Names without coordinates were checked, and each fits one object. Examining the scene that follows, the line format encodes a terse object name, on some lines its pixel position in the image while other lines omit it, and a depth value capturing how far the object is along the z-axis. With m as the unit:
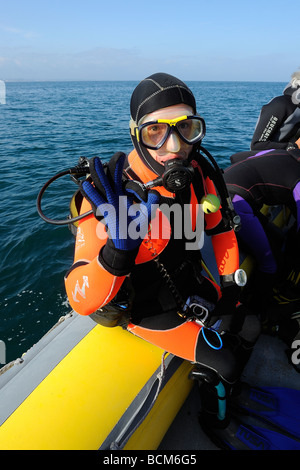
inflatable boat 1.39
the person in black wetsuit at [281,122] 3.20
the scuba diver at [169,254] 1.28
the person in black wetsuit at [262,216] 2.52
